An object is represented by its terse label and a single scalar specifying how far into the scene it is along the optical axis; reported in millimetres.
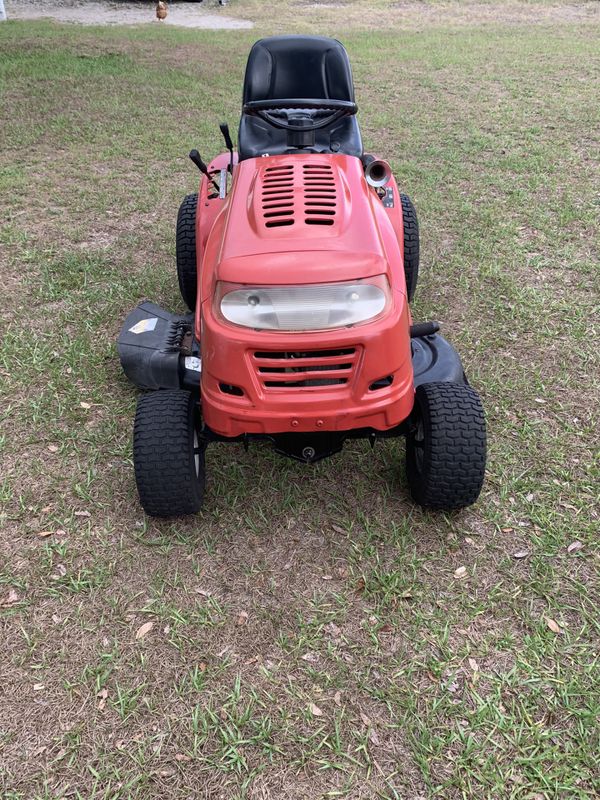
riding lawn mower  2207
